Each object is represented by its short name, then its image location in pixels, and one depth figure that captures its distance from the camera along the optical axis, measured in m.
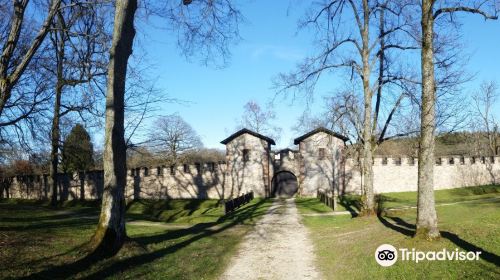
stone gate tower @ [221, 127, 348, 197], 36.81
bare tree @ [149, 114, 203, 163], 56.72
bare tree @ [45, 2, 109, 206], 11.70
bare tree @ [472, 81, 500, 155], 50.65
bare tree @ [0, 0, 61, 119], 9.67
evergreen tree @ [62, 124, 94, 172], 24.80
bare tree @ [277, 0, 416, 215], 17.60
